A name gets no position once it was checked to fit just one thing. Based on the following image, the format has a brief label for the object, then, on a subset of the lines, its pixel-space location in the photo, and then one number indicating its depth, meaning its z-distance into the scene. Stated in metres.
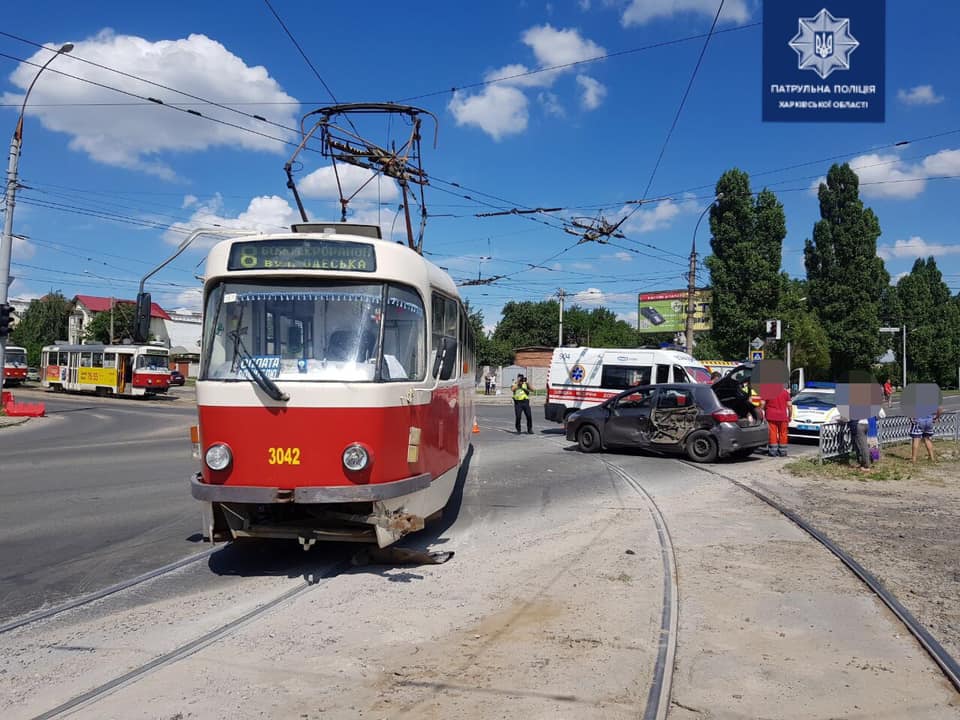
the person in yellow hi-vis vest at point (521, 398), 21.67
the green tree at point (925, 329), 67.19
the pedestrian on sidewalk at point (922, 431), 15.18
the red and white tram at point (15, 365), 47.88
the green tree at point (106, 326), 72.96
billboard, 65.56
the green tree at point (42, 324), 76.48
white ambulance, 21.03
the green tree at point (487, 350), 69.94
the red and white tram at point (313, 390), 5.89
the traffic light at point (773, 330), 22.41
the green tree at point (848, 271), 47.84
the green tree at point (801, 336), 41.00
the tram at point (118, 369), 41.34
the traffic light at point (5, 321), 23.06
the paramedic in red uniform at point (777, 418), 15.61
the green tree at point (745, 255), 39.50
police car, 19.41
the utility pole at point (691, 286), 30.08
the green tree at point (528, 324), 92.00
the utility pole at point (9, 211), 23.03
